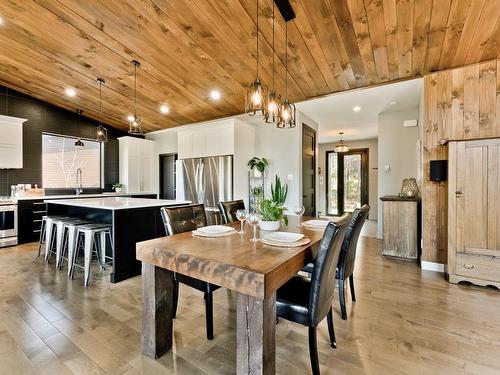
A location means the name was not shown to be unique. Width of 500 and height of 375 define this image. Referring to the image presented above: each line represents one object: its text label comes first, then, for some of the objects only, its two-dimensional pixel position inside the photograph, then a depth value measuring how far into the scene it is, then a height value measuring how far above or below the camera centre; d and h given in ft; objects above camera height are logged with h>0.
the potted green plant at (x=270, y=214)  6.70 -0.81
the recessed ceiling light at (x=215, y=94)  14.03 +5.35
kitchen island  9.46 -1.60
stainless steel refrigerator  16.46 +0.34
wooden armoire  8.57 -0.98
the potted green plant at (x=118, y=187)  20.44 -0.08
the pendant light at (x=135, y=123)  11.43 +2.95
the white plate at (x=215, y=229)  6.09 -1.15
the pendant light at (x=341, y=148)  22.58 +3.45
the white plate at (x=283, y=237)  5.19 -1.16
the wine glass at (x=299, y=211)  7.90 -0.83
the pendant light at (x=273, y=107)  7.11 +2.33
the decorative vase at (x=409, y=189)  12.64 -0.22
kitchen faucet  19.45 +0.50
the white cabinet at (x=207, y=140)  16.55 +3.32
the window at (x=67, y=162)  17.83 +1.94
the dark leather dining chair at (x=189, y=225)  5.88 -1.19
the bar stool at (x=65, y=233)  9.82 -2.04
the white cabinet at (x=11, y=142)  14.98 +2.80
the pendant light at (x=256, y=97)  6.61 +2.42
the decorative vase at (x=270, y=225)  6.69 -1.09
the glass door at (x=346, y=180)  25.53 +0.52
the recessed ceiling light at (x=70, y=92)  15.34 +6.07
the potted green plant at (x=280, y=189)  14.65 -0.24
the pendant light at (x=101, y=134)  12.17 +2.60
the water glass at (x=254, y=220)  5.81 -0.82
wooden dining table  3.75 -1.51
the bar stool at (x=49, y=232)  11.78 -2.25
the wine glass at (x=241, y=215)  6.17 -0.75
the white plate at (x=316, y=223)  7.28 -1.17
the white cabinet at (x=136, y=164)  21.04 +1.98
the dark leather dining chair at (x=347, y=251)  6.48 -1.82
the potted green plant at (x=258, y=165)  16.70 +1.42
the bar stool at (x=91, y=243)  9.05 -2.35
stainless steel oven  14.28 -2.07
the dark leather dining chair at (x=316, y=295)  4.38 -2.22
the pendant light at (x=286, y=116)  7.68 +2.23
